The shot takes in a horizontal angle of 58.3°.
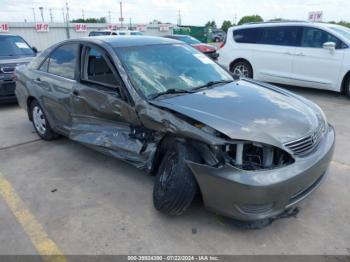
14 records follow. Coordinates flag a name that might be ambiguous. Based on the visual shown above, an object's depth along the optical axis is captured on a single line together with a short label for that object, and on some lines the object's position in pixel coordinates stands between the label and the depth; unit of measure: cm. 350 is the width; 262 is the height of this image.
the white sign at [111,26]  3212
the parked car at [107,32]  1870
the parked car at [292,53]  689
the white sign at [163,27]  3641
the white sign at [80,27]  2864
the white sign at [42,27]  2578
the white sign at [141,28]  3546
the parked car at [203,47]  1408
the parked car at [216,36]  4055
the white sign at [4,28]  2309
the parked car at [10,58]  687
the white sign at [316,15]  1803
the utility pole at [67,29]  2822
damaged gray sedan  241
